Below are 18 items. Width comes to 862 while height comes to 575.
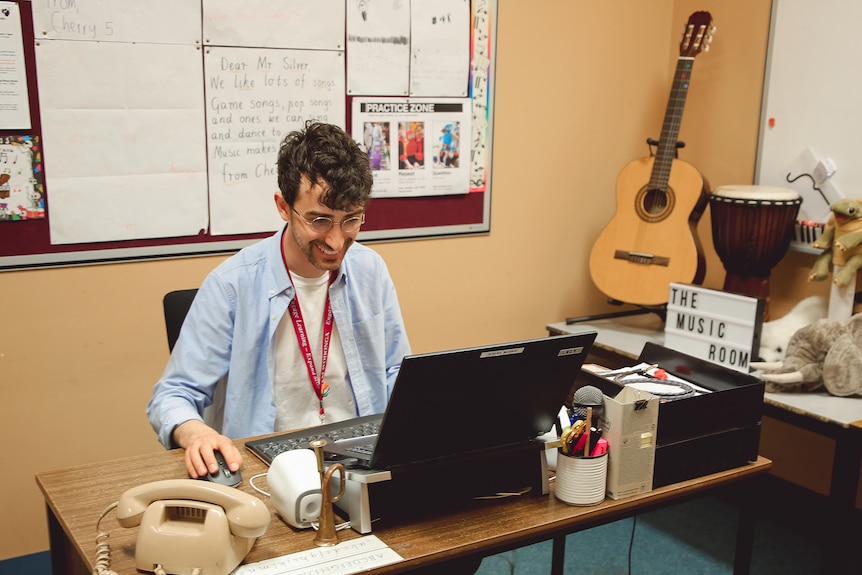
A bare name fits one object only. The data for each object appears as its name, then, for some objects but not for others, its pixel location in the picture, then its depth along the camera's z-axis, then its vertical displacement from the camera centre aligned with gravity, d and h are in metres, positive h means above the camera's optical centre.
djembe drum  2.98 -0.32
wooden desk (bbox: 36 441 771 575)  1.36 -0.67
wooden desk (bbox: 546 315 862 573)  2.35 -0.82
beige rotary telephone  1.24 -0.60
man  1.79 -0.46
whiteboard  2.97 +0.15
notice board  2.45 +0.05
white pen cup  1.52 -0.62
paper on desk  1.28 -0.67
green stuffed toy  2.71 -0.32
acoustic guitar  3.16 -0.32
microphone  1.55 -0.48
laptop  1.35 -0.45
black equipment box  1.64 -0.57
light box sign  2.75 -0.62
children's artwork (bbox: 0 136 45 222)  2.40 -0.16
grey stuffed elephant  2.52 -0.66
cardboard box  1.54 -0.55
